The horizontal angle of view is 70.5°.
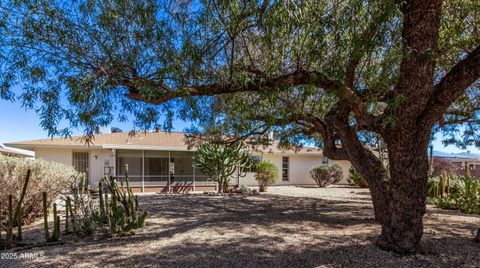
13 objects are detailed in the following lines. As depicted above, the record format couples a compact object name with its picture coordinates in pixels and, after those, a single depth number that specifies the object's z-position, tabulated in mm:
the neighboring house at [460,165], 25312
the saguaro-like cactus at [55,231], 6273
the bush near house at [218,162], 16500
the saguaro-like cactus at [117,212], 6715
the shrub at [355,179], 23225
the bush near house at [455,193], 11219
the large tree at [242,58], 4789
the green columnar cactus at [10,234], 6158
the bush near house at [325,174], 24078
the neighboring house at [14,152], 16047
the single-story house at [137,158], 18969
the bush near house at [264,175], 19438
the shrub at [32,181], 7801
